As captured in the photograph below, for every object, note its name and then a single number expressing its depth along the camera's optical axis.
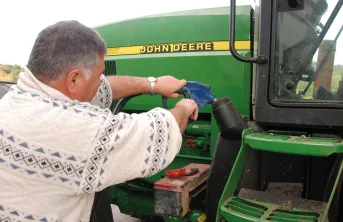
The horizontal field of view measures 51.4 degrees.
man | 1.16
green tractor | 1.44
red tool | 2.01
